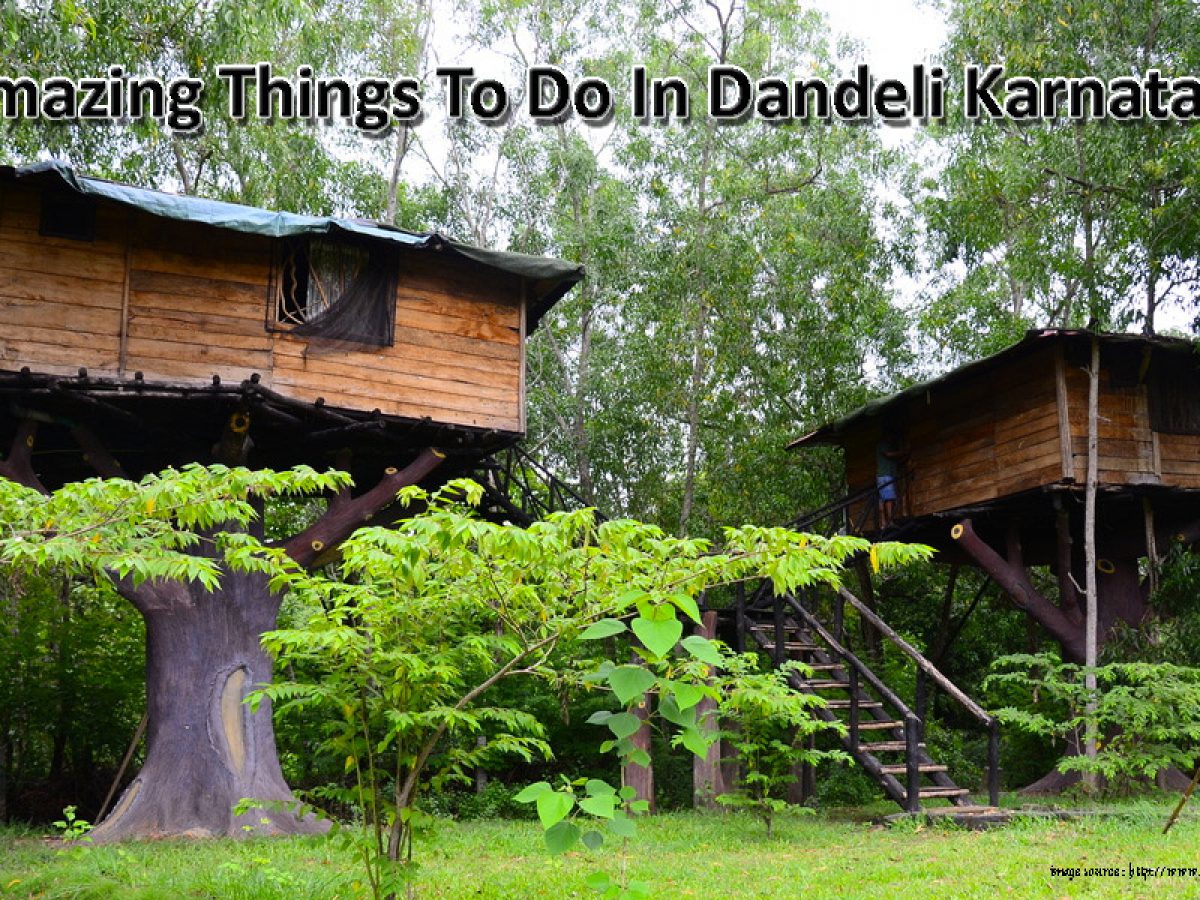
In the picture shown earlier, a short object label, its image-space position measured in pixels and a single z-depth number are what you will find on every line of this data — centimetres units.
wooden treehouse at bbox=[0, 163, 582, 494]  1199
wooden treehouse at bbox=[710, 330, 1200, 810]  1445
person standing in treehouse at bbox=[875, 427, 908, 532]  1791
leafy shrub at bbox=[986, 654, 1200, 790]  1208
